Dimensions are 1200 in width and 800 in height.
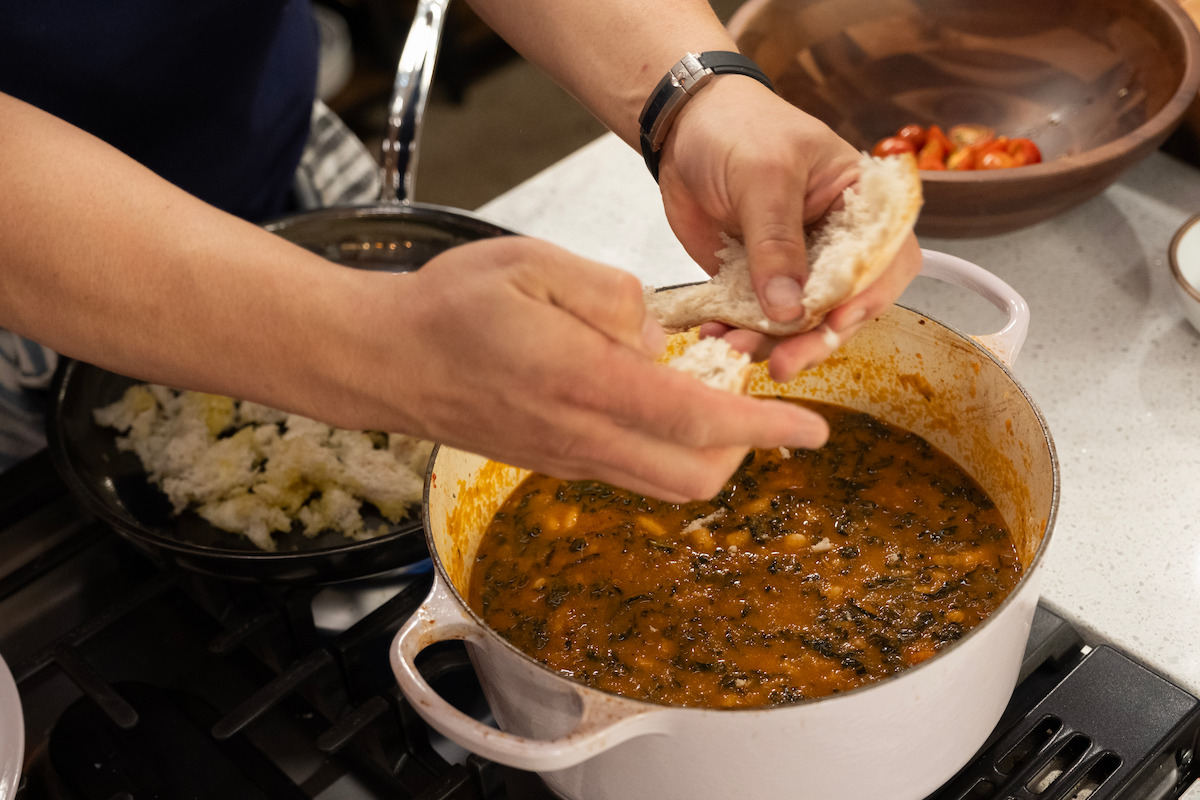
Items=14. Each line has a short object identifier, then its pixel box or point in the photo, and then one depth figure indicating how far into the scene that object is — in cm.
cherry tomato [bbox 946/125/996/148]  176
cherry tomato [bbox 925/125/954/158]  171
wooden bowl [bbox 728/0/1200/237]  171
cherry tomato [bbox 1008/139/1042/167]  166
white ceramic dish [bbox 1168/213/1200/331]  144
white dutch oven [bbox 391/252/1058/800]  78
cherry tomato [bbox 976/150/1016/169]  164
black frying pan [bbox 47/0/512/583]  124
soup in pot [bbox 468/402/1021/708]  105
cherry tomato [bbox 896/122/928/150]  174
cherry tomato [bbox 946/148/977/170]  167
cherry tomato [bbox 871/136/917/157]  170
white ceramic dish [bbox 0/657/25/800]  101
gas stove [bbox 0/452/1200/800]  105
